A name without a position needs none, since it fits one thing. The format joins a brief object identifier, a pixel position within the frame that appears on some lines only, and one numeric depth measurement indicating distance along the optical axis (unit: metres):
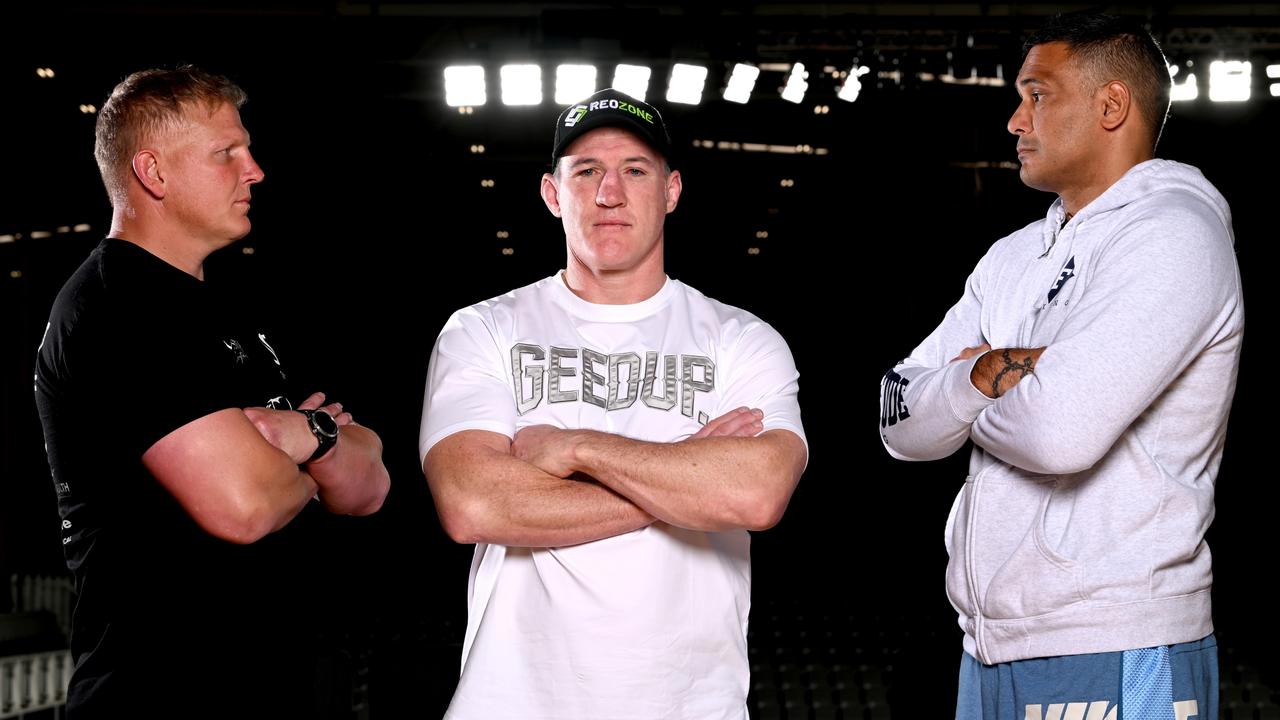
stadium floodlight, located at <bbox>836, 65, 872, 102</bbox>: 8.22
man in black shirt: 1.93
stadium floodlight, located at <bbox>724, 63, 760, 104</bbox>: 8.12
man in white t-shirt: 2.02
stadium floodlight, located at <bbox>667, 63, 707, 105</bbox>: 7.94
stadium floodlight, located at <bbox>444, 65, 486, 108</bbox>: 8.34
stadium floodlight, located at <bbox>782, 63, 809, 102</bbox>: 8.34
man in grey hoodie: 1.85
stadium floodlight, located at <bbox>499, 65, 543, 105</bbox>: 8.37
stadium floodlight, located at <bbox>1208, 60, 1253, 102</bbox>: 8.08
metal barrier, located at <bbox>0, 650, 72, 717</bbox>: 7.58
